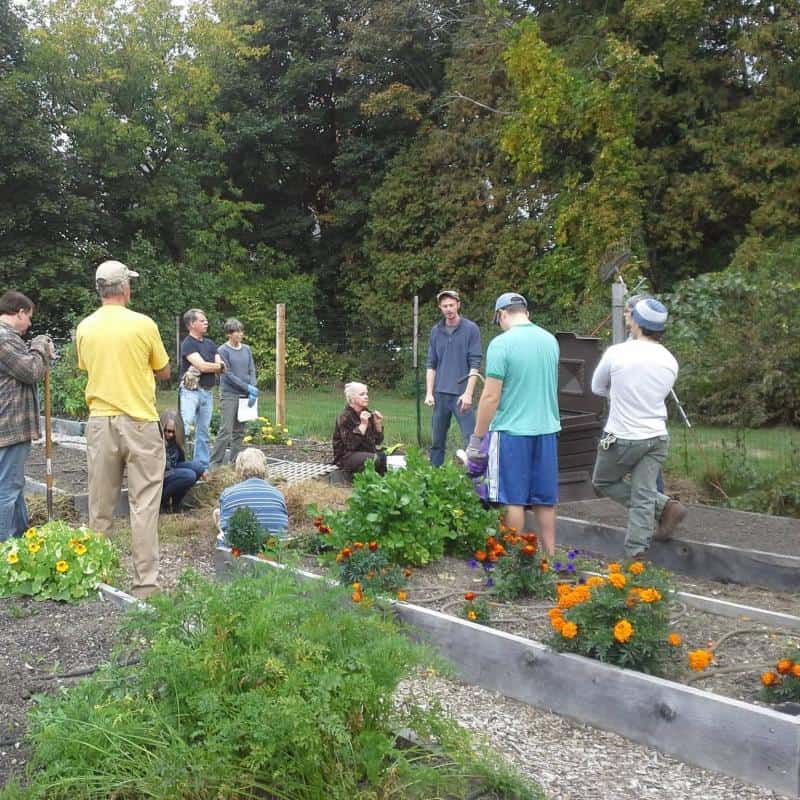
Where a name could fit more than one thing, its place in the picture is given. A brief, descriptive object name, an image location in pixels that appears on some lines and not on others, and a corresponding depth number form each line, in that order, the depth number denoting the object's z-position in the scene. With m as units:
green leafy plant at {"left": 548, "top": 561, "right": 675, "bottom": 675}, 3.70
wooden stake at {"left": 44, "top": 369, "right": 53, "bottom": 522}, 6.57
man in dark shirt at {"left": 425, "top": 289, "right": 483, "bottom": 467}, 8.28
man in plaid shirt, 6.05
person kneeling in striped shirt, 5.88
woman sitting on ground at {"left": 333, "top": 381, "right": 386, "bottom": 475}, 8.42
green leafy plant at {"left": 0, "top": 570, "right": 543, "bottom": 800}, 2.54
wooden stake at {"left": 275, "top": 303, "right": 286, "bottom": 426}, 12.65
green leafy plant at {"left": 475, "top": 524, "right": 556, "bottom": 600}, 4.91
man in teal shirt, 5.65
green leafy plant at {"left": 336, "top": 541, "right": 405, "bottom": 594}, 4.84
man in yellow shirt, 5.18
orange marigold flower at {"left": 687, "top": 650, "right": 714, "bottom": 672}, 3.61
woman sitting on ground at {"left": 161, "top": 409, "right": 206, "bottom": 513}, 7.43
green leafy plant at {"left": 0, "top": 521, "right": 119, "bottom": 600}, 4.87
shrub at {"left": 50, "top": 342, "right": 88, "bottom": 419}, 15.23
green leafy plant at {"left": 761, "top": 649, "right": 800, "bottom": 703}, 3.49
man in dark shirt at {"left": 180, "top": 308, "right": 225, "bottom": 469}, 9.27
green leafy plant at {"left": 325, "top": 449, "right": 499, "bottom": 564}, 5.34
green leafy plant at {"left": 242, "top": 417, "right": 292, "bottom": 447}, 11.91
